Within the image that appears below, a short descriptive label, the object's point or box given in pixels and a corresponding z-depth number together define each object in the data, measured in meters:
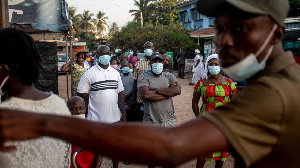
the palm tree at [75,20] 65.38
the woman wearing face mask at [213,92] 4.80
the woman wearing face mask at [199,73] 13.63
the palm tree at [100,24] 74.12
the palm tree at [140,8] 50.06
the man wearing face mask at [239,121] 0.97
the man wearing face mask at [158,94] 5.06
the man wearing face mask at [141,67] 6.76
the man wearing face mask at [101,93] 5.13
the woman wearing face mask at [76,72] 7.12
